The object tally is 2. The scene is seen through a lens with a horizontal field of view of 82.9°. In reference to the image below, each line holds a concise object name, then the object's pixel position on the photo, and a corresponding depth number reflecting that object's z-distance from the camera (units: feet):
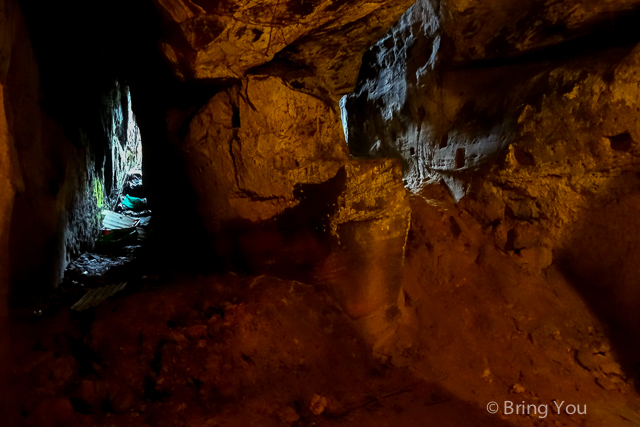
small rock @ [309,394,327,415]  9.12
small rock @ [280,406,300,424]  8.61
